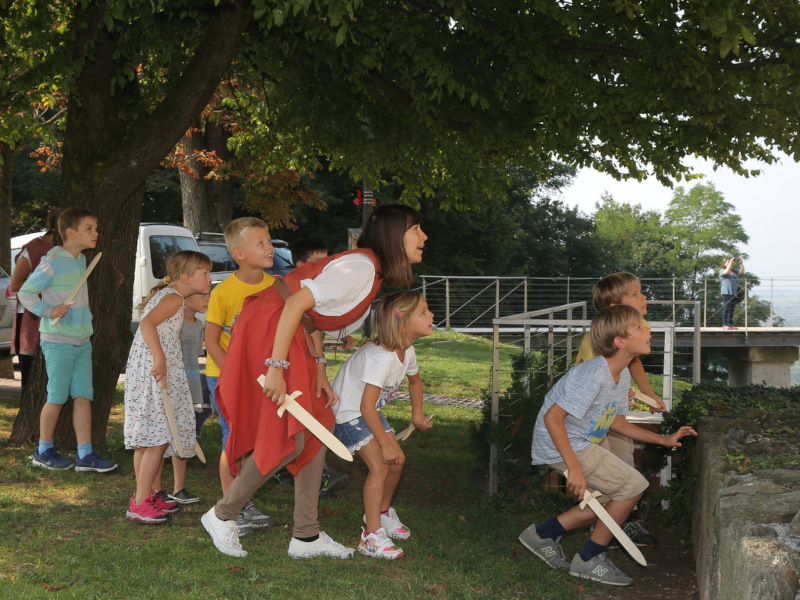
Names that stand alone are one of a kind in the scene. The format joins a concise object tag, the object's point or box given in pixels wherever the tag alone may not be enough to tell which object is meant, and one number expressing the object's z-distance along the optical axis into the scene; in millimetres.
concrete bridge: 25641
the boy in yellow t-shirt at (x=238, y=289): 4902
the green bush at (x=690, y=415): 5430
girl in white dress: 4906
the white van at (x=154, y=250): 14391
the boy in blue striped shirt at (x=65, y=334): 5902
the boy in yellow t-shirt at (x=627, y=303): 5312
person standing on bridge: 23281
